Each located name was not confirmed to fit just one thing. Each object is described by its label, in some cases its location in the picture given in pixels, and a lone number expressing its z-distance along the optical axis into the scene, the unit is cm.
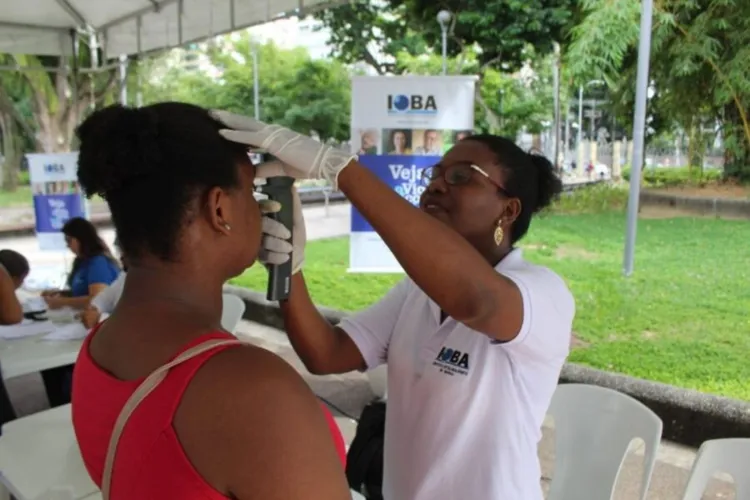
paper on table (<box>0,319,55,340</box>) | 303
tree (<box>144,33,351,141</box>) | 1853
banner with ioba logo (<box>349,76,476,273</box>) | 455
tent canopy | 453
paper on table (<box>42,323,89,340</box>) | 303
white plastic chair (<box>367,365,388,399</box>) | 269
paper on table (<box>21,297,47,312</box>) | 353
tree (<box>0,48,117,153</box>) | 611
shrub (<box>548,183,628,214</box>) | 1130
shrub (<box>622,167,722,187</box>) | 1202
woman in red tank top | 68
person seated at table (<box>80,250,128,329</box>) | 311
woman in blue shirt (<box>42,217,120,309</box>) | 385
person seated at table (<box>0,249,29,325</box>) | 266
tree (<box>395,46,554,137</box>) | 1375
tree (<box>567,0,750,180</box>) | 804
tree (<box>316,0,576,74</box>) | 1101
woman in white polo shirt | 101
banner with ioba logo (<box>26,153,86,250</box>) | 588
